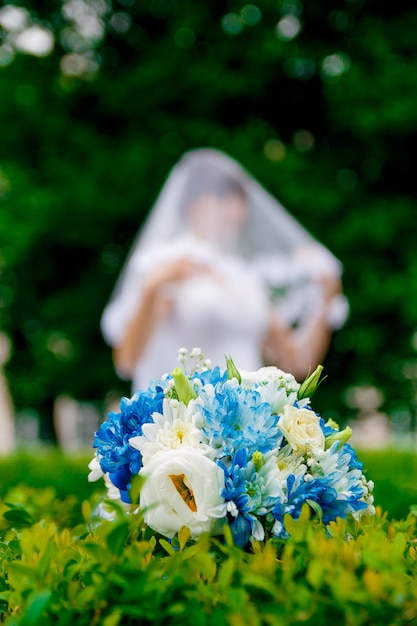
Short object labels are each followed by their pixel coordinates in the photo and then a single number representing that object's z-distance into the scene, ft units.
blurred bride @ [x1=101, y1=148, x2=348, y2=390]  18.85
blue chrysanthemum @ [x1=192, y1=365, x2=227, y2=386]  4.97
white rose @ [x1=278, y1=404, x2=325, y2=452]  4.76
